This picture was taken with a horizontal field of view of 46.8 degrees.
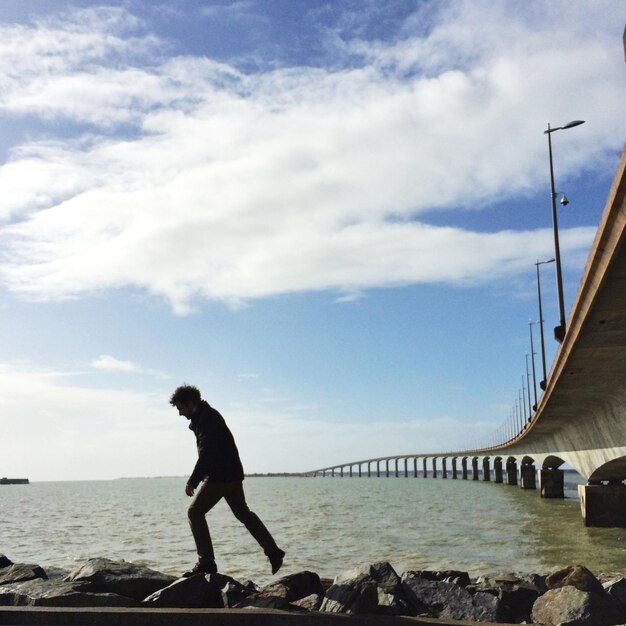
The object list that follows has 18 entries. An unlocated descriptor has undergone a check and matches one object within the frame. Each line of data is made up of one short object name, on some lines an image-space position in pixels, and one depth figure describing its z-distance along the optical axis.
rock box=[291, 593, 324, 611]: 7.00
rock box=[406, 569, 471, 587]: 8.63
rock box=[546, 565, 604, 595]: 7.51
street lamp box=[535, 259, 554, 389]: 49.09
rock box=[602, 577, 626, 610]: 7.85
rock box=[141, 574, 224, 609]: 6.90
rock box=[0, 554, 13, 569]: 10.65
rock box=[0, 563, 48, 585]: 9.00
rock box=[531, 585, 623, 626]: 6.45
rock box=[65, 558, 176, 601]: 7.72
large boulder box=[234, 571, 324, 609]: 6.77
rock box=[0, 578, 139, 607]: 6.97
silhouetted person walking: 7.69
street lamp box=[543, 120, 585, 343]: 25.53
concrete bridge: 9.16
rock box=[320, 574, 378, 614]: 6.49
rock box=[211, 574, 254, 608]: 7.23
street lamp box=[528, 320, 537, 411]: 74.37
